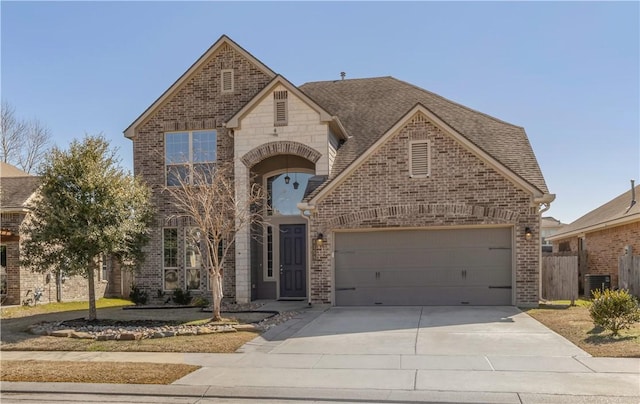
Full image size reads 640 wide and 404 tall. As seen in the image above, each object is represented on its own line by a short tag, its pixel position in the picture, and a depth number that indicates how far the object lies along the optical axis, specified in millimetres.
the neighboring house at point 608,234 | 19844
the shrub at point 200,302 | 18516
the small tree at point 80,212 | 13992
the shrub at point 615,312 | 11203
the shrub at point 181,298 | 18994
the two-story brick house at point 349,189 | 16203
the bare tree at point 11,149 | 34834
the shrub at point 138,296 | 19375
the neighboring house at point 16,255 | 19906
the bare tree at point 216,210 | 14080
